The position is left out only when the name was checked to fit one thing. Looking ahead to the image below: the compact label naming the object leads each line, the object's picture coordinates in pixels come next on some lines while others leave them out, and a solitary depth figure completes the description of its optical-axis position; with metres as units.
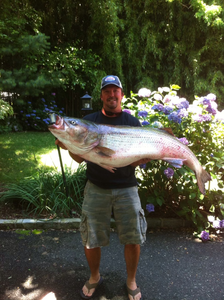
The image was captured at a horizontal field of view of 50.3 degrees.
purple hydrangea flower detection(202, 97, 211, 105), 3.40
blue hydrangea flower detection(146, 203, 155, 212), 3.37
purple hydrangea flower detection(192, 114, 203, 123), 3.26
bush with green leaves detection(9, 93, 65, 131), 11.53
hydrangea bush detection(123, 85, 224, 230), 3.34
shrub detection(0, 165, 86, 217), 3.86
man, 2.13
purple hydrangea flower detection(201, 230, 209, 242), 3.27
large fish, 1.70
